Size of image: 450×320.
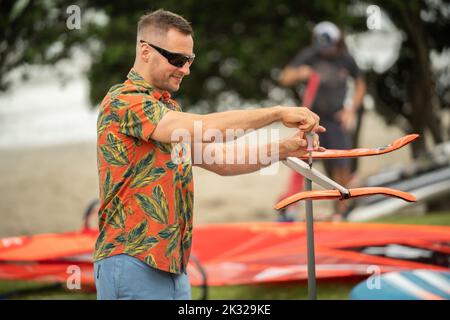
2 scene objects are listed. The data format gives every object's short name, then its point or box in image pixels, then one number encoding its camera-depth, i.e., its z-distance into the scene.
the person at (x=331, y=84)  16.19
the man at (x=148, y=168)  5.91
